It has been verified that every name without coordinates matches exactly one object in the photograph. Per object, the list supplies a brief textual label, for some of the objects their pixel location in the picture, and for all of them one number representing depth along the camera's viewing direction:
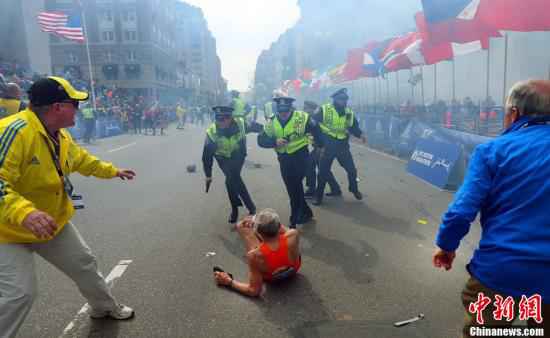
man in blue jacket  1.68
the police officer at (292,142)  5.05
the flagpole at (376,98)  20.05
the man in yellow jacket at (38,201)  2.14
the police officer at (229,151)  5.16
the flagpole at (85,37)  21.55
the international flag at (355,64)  19.59
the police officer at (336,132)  6.45
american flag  18.61
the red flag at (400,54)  13.55
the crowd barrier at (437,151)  7.37
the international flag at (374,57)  18.12
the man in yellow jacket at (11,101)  7.28
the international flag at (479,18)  7.84
